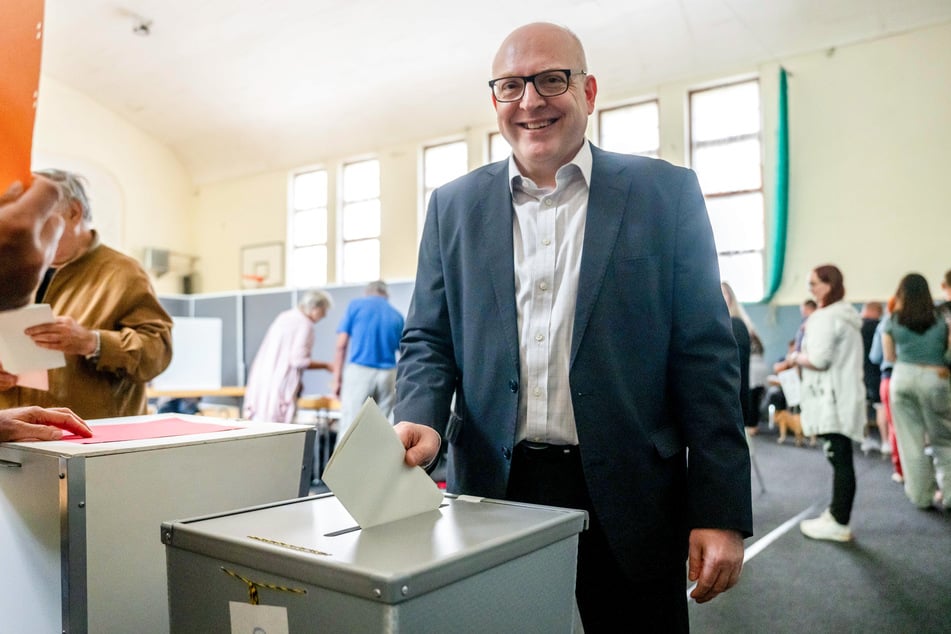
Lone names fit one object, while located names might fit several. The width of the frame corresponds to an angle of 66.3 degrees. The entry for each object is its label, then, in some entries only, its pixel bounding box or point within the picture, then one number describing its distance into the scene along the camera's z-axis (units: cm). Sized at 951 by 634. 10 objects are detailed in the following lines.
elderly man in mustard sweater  152
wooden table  571
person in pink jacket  485
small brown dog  651
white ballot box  103
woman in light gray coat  335
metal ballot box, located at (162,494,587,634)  61
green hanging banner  707
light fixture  800
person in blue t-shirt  470
